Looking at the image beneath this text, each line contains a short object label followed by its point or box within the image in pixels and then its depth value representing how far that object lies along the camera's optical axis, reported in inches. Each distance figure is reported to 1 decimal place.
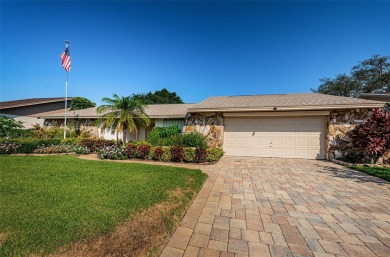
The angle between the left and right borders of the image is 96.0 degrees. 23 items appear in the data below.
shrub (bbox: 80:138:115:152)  428.8
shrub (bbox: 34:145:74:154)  400.8
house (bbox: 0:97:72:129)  639.8
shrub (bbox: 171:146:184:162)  315.6
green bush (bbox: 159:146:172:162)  321.1
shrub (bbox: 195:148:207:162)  310.2
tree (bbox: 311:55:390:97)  935.7
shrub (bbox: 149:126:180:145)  445.9
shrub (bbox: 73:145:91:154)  397.6
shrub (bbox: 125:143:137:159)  340.5
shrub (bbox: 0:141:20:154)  367.9
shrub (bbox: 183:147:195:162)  312.8
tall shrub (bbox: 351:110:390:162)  296.5
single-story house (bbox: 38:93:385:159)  341.7
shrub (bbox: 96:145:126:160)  337.7
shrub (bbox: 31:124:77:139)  522.9
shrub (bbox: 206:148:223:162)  313.9
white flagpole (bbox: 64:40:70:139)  498.8
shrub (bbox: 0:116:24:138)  492.4
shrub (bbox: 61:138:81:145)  438.6
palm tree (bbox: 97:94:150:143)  412.2
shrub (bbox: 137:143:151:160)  332.8
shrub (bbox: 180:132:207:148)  359.9
